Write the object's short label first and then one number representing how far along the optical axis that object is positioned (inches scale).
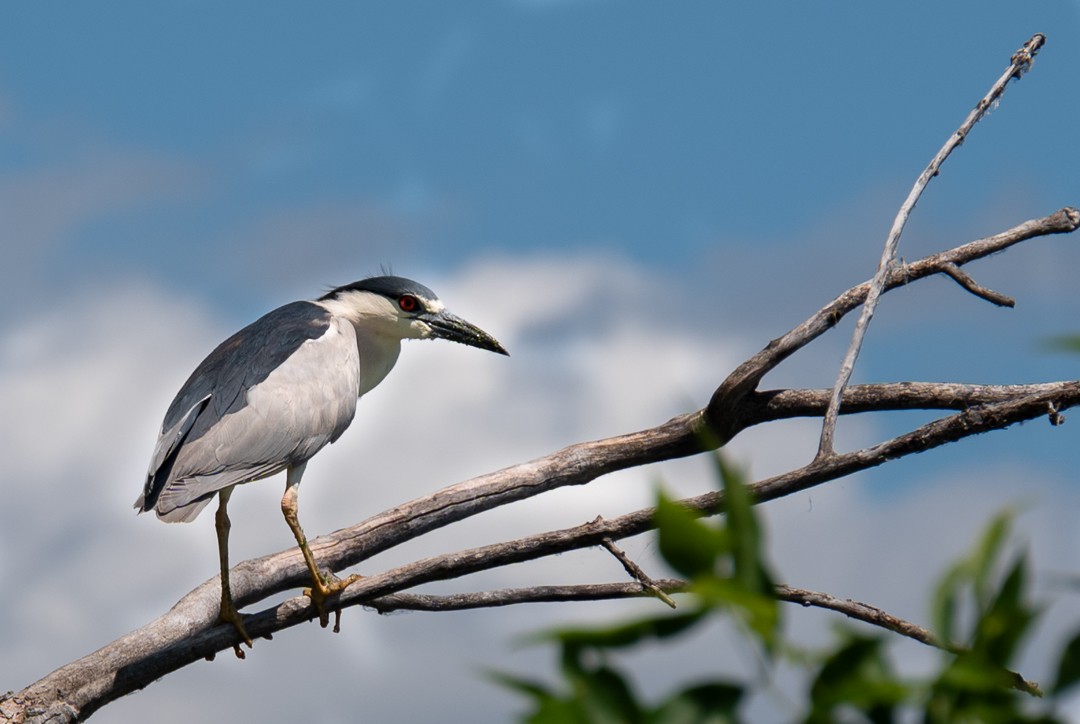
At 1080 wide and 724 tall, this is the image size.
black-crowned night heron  453.7
